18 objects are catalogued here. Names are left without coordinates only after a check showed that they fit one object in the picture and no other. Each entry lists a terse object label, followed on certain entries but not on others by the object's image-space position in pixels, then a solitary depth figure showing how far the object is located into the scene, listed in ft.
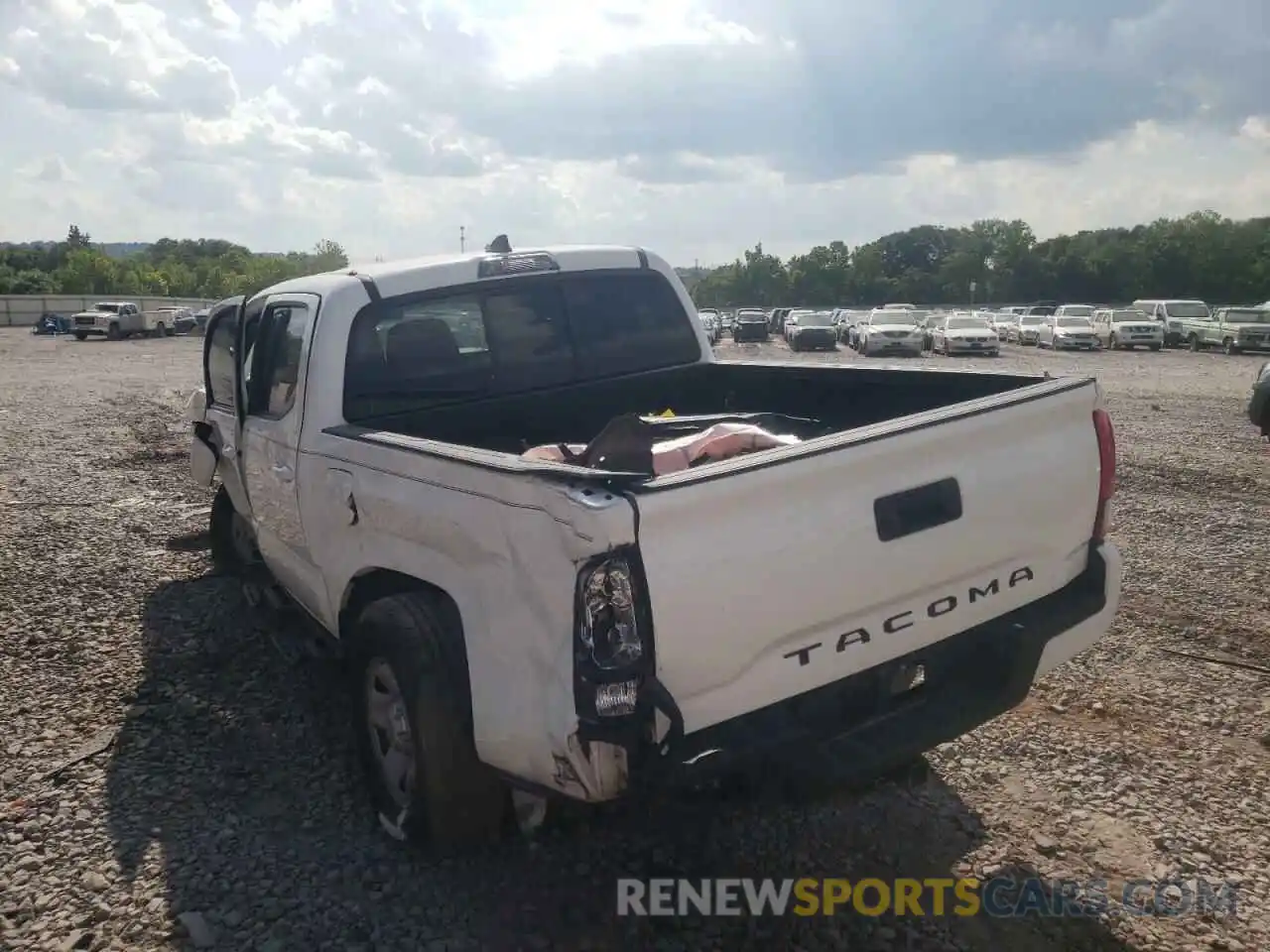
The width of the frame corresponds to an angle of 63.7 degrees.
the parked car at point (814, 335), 125.70
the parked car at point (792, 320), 130.54
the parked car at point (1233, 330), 98.89
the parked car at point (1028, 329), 131.54
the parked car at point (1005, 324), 143.33
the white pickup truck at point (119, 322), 173.78
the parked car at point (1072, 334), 114.93
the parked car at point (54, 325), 201.87
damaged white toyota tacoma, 8.23
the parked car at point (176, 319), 191.31
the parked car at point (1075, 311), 130.26
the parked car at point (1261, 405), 36.52
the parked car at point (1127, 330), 111.55
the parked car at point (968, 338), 106.01
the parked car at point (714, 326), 161.48
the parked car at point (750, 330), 154.30
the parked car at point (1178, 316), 113.39
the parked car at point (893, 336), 109.81
